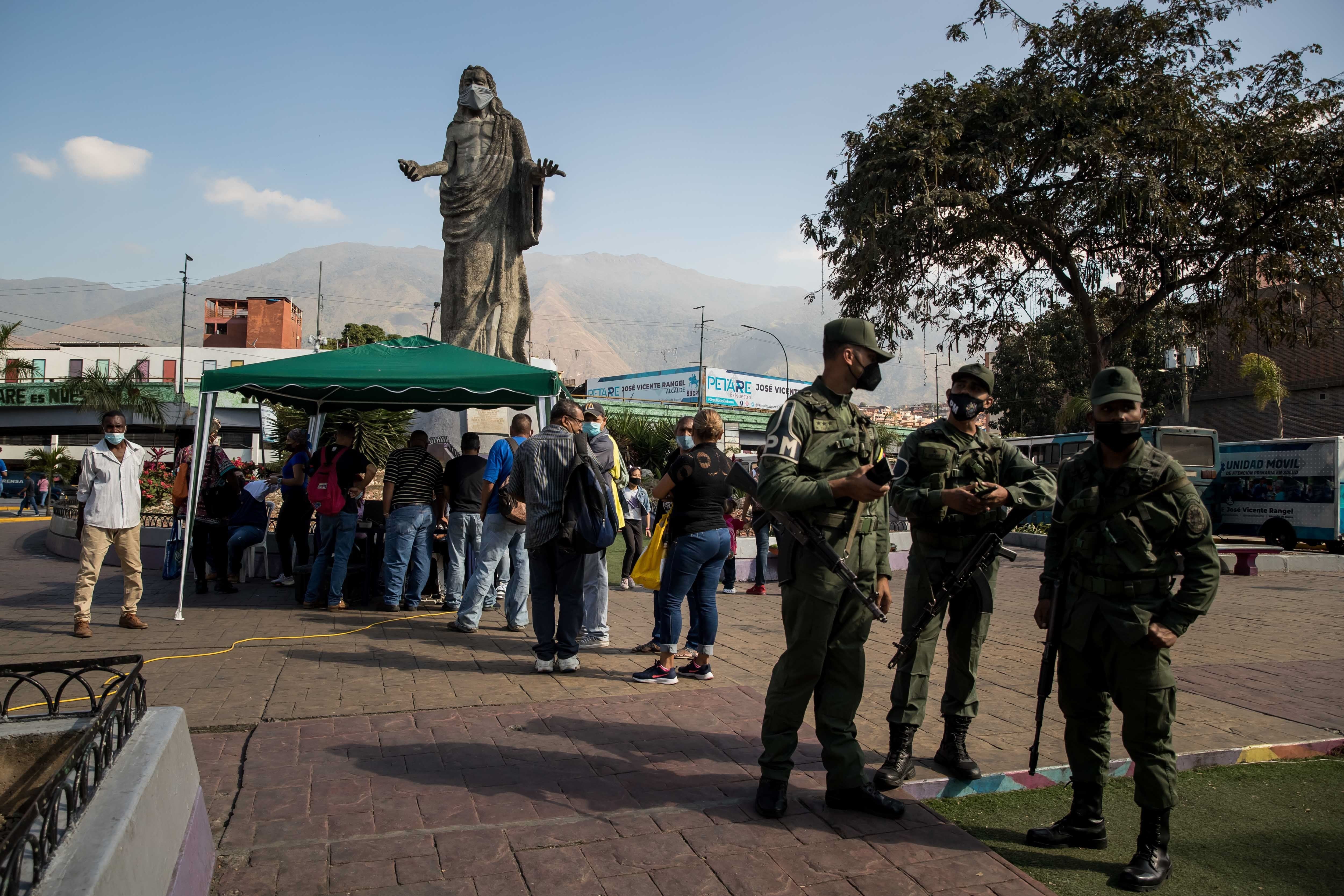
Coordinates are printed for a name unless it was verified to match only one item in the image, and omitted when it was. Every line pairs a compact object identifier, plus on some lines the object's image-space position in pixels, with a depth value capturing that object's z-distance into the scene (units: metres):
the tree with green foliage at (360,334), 58.38
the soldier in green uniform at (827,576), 3.57
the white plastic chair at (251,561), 10.38
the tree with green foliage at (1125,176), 13.32
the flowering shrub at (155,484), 14.37
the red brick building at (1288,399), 37.47
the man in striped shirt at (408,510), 8.35
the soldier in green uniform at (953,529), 4.02
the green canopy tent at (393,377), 8.31
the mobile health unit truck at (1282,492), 19.72
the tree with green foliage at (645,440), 31.03
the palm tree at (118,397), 28.41
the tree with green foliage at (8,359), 34.75
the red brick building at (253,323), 80.38
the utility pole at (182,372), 46.97
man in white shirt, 7.16
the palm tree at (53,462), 37.31
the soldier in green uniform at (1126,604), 3.21
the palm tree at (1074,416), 35.78
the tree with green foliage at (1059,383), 35.38
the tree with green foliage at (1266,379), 31.83
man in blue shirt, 7.37
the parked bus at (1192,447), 21.61
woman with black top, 5.80
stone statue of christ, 12.51
